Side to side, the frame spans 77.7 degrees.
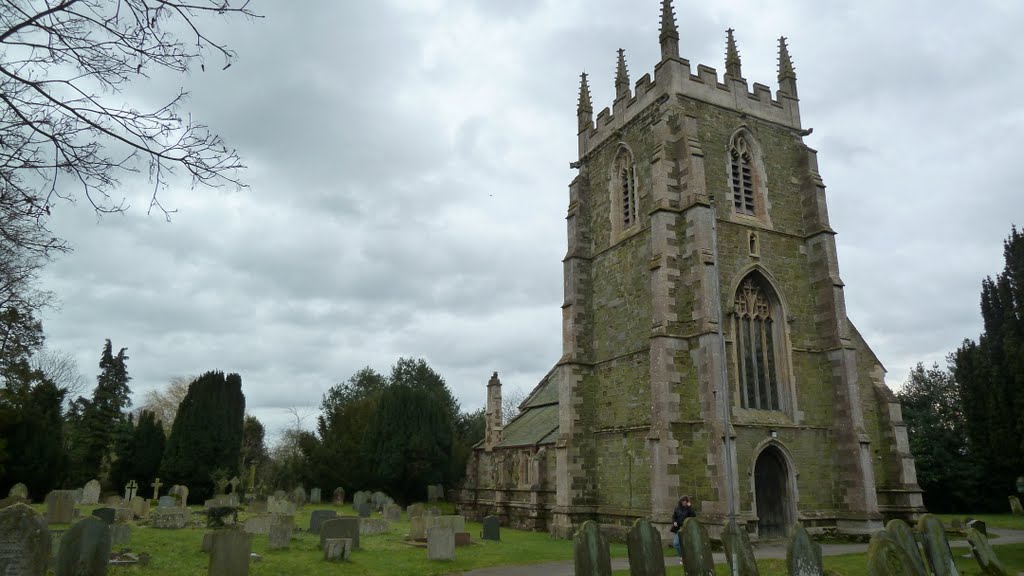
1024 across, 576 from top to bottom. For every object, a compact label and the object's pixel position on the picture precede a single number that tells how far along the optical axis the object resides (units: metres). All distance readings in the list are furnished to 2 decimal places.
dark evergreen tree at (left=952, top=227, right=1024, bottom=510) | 15.72
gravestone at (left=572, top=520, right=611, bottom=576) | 9.48
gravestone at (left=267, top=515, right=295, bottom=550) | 14.80
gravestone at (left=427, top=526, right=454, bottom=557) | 14.06
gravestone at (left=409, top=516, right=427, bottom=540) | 17.05
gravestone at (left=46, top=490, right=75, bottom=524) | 18.91
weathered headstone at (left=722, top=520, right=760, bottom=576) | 9.65
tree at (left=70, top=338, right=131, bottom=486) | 37.94
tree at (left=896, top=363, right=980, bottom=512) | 31.86
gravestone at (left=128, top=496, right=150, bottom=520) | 22.22
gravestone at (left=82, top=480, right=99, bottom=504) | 27.73
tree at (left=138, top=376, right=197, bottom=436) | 58.78
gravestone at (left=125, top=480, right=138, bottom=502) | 30.03
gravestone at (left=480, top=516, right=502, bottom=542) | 18.69
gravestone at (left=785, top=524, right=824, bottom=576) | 8.77
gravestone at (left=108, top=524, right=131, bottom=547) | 13.94
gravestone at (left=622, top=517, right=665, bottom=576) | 9.62
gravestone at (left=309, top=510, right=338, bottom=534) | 18.67
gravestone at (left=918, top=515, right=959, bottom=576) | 9.86
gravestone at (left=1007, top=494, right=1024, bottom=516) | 25.88
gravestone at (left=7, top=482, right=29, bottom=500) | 21.77
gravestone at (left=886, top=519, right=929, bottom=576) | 9.17
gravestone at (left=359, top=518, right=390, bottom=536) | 19.45
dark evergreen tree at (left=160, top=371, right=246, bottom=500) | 32.31
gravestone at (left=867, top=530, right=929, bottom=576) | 7.88
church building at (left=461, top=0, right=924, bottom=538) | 17.03
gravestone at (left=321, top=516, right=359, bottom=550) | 14.61
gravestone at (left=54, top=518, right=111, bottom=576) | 8.69
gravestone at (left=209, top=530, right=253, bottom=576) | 10.26
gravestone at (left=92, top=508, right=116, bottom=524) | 18.05
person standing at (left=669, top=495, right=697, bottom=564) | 13.57
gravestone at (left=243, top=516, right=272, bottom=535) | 17.48
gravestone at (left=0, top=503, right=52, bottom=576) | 7.41
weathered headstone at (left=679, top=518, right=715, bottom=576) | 9.71
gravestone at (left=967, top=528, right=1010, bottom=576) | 10.84
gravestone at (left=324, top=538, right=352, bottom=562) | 13.58
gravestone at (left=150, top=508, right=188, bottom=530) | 19.02
